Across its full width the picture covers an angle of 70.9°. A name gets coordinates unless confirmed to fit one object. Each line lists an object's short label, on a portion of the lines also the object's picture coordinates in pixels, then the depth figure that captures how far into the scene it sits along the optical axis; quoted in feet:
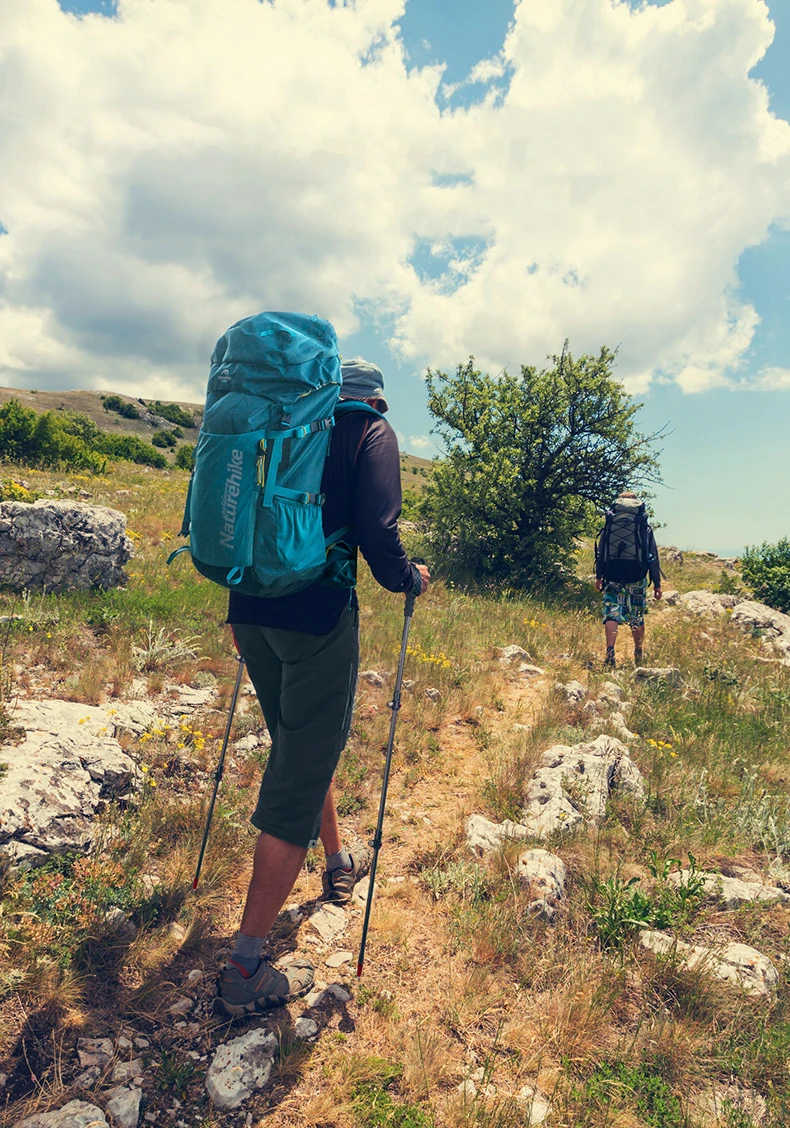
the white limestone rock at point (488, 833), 12.25
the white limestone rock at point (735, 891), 10.94
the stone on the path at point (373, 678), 19.97
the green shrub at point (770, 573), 44.91
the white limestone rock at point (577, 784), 12.95
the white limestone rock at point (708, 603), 40.60
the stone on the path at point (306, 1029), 8.15
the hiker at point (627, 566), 27.12
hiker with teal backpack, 7.34
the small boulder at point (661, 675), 23.84
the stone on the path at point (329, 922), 10.28
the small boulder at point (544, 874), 10.65
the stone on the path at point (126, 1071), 7.11
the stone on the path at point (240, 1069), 7.15
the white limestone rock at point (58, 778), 9.33
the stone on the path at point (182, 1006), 8.23
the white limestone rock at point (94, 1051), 7.23
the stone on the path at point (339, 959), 9.59
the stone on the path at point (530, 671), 23.29
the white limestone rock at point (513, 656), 24.43
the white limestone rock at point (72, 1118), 6.37
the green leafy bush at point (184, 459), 112.47
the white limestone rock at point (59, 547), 20.93
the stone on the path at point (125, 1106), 6.62
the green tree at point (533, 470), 42.55
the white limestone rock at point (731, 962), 8.97
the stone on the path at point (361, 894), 11.14
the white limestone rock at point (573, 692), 20.10
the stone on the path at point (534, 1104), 7.00
